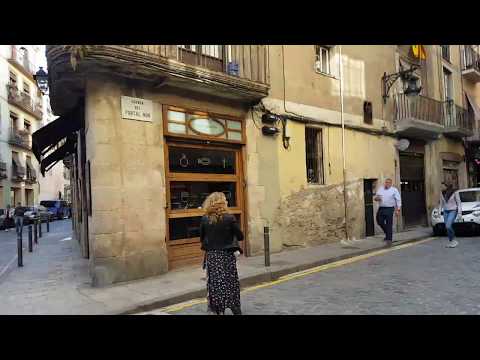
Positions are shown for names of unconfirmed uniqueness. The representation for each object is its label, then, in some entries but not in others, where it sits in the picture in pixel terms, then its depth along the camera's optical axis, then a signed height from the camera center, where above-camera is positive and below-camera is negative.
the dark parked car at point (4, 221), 23.23 -0.99
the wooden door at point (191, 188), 8.38 +0.20
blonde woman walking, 4.96 -0.71
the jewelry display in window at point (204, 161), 8.94 +0.78
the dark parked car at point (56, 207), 33.78 -0.39
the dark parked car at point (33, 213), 24.75 -0.64
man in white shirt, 11.19 -0.37
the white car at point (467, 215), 12.47 -0.82
